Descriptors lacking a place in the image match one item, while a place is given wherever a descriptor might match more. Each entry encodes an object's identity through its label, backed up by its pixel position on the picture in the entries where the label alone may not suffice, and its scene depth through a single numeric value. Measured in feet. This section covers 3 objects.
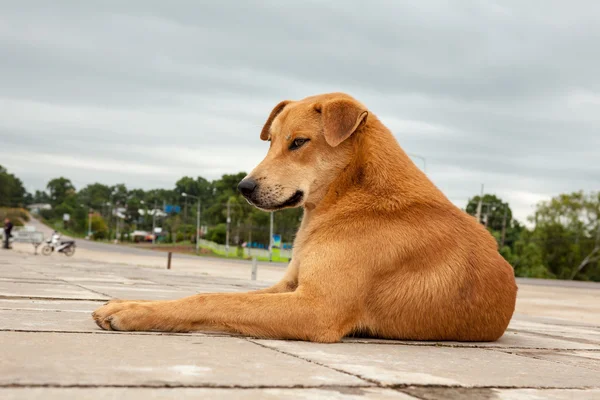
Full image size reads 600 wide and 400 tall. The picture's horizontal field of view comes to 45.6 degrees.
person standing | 143.76
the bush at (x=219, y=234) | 341.00
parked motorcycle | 132.46
